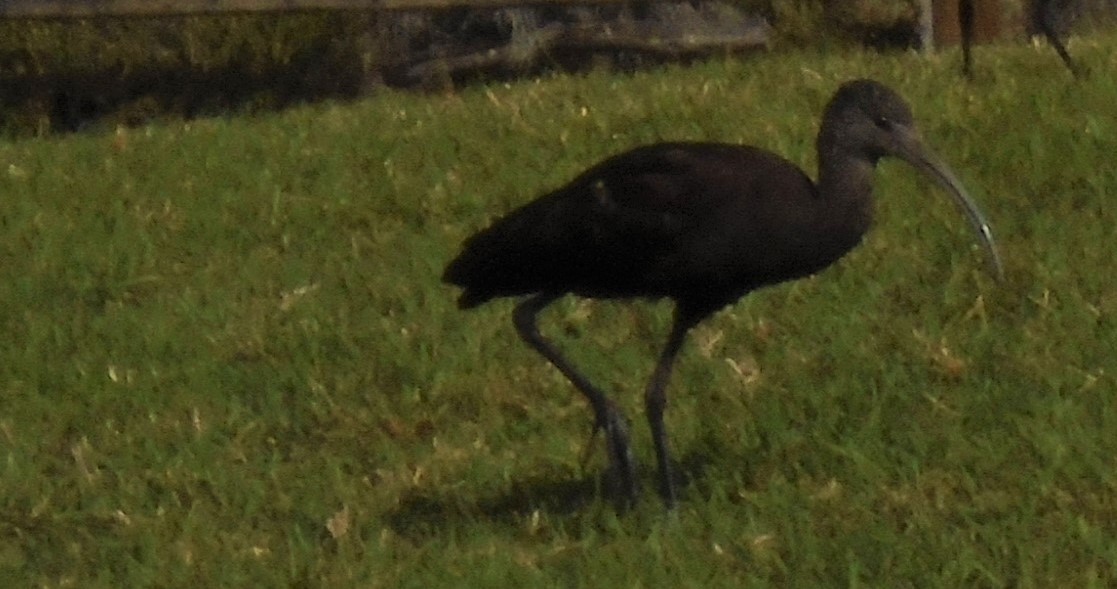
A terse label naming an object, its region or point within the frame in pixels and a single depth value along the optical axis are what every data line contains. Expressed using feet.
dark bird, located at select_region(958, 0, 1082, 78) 60.90
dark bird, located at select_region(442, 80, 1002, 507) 38.91
